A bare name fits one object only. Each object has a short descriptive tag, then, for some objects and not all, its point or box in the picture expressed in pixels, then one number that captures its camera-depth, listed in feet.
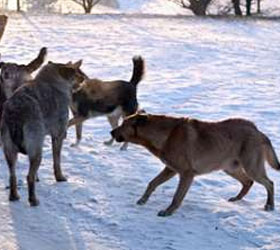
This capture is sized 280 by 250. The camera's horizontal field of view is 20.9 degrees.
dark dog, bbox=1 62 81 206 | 21.50
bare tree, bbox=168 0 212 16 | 122.62
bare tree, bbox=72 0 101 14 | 128.26
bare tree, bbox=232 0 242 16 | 119.25
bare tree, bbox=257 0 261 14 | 119.30
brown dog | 22.02
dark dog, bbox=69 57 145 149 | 31.53
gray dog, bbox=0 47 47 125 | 28.22
